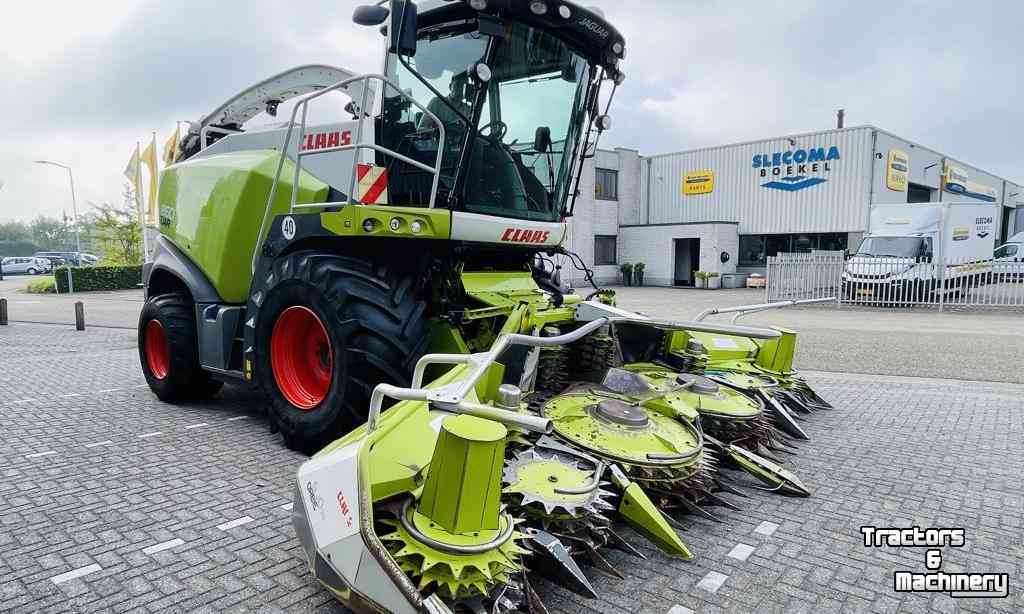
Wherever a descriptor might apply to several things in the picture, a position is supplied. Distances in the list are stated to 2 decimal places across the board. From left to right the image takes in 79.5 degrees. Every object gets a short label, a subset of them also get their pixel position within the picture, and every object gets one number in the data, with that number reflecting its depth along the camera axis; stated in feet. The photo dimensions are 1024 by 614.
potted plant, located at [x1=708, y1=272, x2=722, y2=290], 84.76
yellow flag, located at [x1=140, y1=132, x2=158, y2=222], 50.88
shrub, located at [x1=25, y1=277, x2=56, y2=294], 88.84
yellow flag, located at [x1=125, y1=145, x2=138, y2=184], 59.25
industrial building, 78.33
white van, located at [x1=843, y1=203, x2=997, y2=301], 50.78
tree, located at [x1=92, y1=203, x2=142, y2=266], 97.55
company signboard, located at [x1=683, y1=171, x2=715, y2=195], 90.58
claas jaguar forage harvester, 7.07
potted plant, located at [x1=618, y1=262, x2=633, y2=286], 91.98
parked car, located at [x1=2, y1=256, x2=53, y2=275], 137.39
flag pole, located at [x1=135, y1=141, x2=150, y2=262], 56.65
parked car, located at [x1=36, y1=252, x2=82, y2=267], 143.02
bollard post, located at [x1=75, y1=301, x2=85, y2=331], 40.18
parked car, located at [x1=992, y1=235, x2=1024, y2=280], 49.53
